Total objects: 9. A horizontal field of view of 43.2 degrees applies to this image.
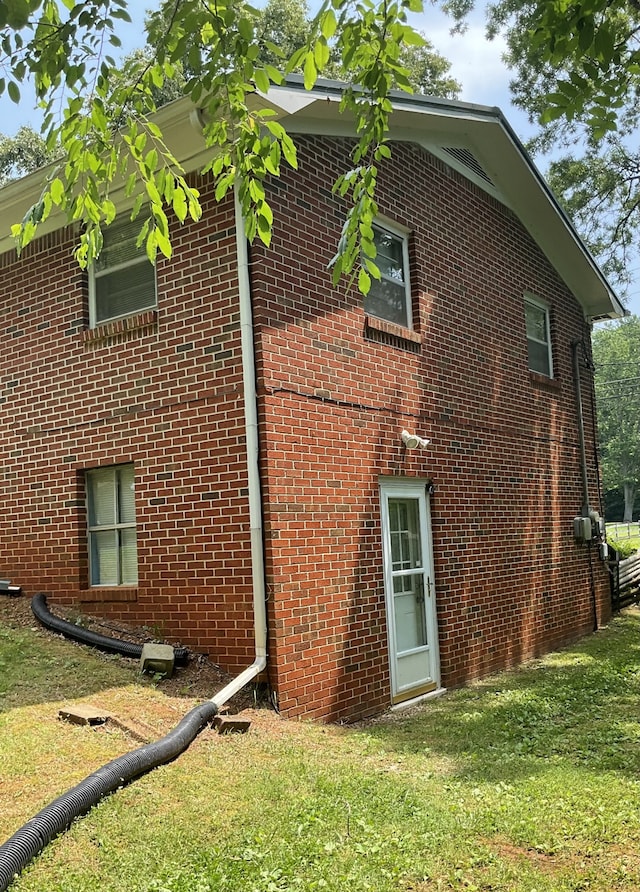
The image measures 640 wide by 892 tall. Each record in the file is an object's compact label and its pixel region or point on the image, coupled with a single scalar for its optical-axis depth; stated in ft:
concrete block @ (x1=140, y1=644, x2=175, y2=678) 21.81
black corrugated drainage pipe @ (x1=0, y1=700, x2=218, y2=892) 11.88
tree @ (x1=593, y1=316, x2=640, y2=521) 223.92
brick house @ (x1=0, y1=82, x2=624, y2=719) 22.63
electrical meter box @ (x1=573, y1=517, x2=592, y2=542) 40.83
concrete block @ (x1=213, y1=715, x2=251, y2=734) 19.27
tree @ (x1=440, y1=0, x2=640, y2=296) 56.90
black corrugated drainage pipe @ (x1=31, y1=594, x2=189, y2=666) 22.85
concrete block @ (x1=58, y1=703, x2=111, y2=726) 18.21
